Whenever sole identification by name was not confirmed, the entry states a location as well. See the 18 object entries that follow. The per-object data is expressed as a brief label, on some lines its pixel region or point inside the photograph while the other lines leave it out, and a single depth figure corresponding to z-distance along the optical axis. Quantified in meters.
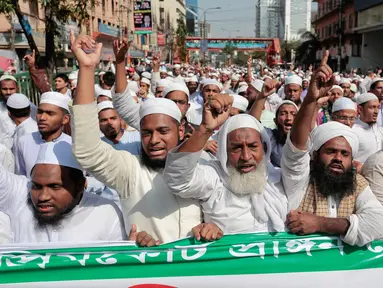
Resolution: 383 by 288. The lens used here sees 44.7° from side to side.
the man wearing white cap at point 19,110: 5.06
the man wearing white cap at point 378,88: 7.28
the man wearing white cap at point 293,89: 6.58
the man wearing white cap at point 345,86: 8.28
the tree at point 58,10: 7.33
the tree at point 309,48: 48.08
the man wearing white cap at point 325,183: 2.45
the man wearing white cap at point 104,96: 5.47
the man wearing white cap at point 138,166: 2.37
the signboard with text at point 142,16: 25.77
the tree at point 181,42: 48.30
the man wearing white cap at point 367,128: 4.89
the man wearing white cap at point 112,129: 4.35
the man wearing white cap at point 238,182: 2.41
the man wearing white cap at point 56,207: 2.59
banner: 2.37
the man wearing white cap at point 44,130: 3.95
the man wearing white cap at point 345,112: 4.74
